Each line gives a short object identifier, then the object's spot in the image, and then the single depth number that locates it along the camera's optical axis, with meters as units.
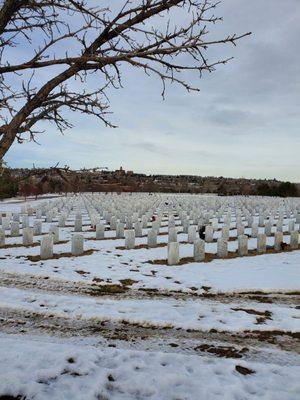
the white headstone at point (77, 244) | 12.38
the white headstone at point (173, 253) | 11.45
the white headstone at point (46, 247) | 11.66
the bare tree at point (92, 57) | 3.03
